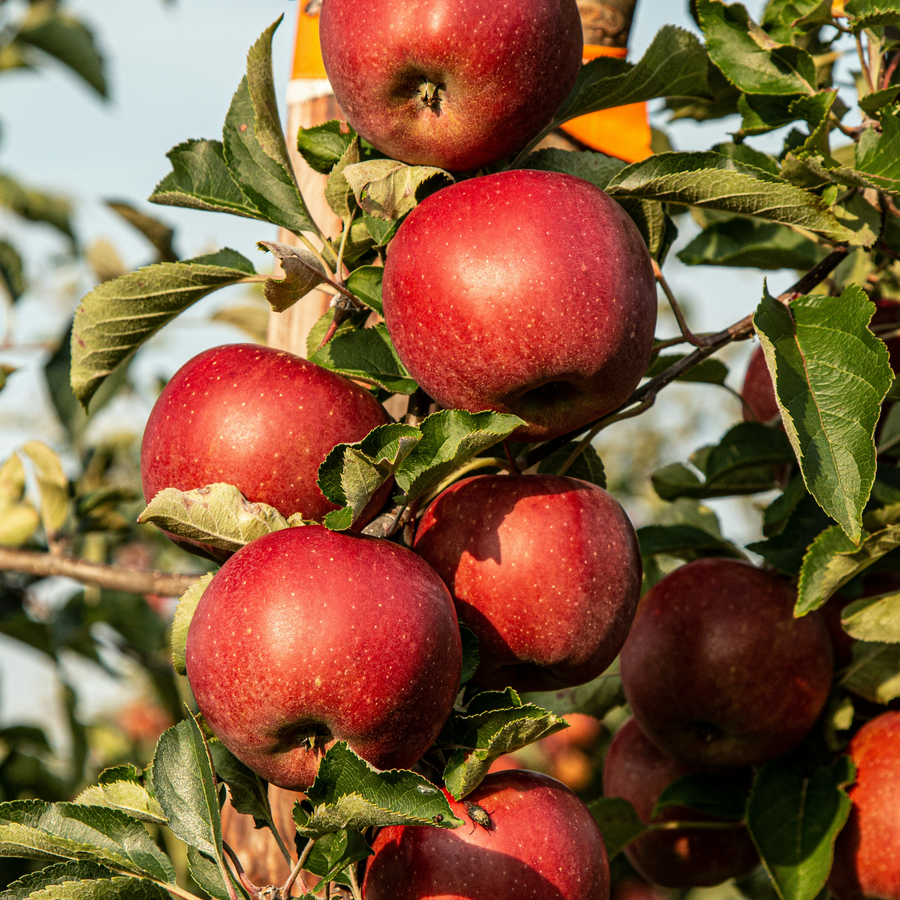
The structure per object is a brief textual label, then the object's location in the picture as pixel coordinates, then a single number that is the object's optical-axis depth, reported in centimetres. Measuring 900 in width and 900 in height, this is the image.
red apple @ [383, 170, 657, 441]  127
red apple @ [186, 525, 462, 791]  124
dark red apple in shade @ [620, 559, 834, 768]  142
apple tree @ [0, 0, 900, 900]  126
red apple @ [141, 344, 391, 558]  129
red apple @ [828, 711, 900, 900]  141
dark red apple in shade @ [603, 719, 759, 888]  147
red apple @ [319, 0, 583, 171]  129
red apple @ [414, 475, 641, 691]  130
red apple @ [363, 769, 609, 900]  127
